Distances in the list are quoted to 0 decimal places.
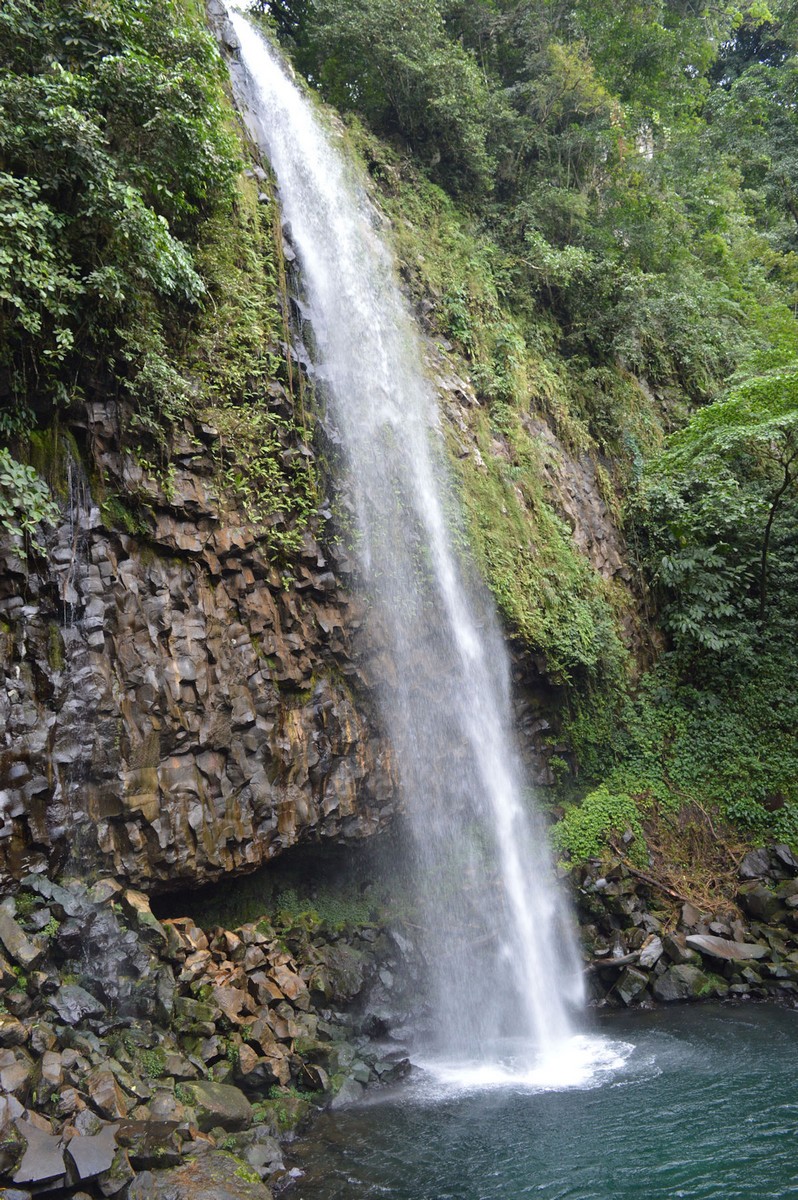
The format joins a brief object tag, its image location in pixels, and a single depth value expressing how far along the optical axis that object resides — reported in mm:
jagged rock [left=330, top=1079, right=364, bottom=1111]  7613
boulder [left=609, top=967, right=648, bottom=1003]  10000
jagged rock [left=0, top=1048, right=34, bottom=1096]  5422
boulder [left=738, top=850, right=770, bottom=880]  11312
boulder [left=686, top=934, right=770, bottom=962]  10203
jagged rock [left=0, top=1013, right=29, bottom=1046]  5732
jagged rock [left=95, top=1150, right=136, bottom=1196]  5294
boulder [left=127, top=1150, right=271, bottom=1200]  5363
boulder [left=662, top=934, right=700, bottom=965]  10281
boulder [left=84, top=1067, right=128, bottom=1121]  5777
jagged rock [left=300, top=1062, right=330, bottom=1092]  7652
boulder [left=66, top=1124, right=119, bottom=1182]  5262
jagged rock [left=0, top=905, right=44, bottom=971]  6270
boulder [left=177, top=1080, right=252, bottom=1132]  6375
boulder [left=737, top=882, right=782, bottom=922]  10742
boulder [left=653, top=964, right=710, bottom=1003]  9953
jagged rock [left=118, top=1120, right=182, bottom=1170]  5609
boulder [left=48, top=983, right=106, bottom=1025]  6348
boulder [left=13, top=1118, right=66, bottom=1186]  5047
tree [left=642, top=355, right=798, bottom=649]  13266
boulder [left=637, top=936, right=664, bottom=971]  10234
